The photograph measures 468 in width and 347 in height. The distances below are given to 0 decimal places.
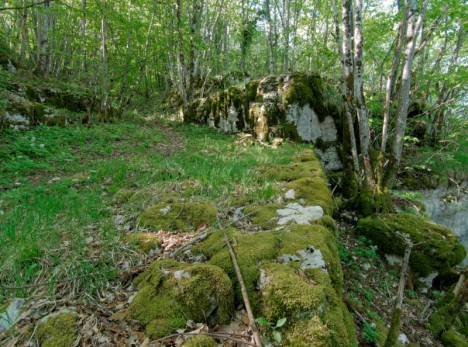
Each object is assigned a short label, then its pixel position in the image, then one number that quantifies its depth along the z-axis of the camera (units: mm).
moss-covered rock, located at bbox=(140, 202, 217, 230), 3148
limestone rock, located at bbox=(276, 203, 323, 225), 2949
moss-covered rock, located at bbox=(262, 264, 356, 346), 1520
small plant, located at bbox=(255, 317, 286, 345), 1422
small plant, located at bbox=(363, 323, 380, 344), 2402
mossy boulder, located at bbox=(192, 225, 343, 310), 2045
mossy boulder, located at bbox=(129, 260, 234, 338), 1754
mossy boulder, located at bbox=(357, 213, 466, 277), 4633
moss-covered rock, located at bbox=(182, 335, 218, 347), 1518
